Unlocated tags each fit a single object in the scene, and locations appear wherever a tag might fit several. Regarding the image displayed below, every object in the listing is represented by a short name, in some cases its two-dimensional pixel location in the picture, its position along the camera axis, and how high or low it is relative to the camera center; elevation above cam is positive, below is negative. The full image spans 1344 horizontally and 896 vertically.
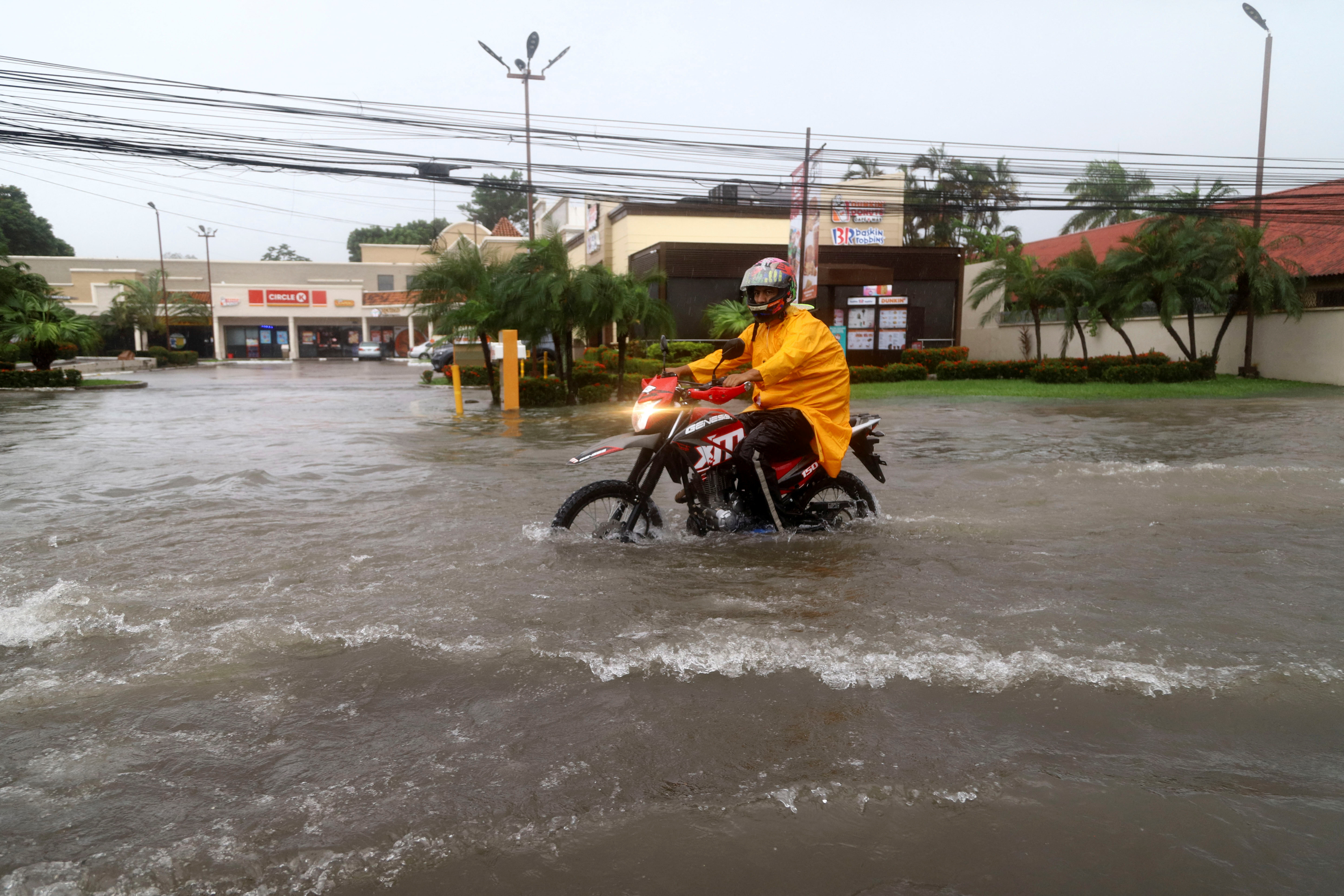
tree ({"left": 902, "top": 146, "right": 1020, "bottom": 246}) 46.03 +6.59
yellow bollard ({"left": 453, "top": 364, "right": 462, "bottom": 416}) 17.81 -1.03
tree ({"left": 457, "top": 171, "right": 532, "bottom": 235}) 88.38 +12.29
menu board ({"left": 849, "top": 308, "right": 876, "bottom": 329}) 29.09 +0.35
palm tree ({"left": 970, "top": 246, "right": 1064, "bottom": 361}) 25.66 +1.21
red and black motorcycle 5.68 -0.95
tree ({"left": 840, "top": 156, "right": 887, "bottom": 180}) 39.08 +7.90
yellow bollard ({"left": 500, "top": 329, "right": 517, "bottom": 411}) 18.22 -0.75
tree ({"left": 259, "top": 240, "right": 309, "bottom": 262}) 105.06 +9.62
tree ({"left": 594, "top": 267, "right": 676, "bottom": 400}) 19.41 +0.52
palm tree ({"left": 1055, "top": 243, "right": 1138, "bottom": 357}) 24.50 +0.86
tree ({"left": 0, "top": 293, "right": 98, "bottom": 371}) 27.61 +0.46
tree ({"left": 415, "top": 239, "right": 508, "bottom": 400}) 19.44 +0.92
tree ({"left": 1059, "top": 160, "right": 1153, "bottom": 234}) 26.44 +5.63
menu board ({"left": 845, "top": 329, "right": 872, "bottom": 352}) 29.12 -0.36
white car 45.69 -0.69
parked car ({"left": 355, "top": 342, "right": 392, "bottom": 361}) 57.47 -0.93
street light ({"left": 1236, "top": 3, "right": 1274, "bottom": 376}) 24.28 +5.45
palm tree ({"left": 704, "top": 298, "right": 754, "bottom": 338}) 23.44 +0.34
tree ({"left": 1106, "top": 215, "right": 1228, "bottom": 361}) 23.05 +1.47
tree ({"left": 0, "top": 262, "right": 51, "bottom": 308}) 28.66 +1.88
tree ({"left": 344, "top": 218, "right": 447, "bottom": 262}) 86.62 +10.42
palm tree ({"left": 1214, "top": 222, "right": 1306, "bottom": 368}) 22.56 +1.22
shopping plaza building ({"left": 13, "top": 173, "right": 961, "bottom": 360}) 28.94 +2.84
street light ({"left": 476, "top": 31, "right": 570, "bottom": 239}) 28.22 +8.23
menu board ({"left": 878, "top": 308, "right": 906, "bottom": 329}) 29.25 +0.32
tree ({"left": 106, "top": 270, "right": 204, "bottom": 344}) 55.31 +2.05
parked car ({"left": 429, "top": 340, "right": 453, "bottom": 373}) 33.84 -0.82
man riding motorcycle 5.69 -0.35
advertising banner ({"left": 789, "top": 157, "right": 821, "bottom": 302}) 21.55 +2.05
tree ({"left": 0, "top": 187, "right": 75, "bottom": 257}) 75.31 +9.50
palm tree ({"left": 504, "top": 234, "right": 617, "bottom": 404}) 18.78 +0.88
